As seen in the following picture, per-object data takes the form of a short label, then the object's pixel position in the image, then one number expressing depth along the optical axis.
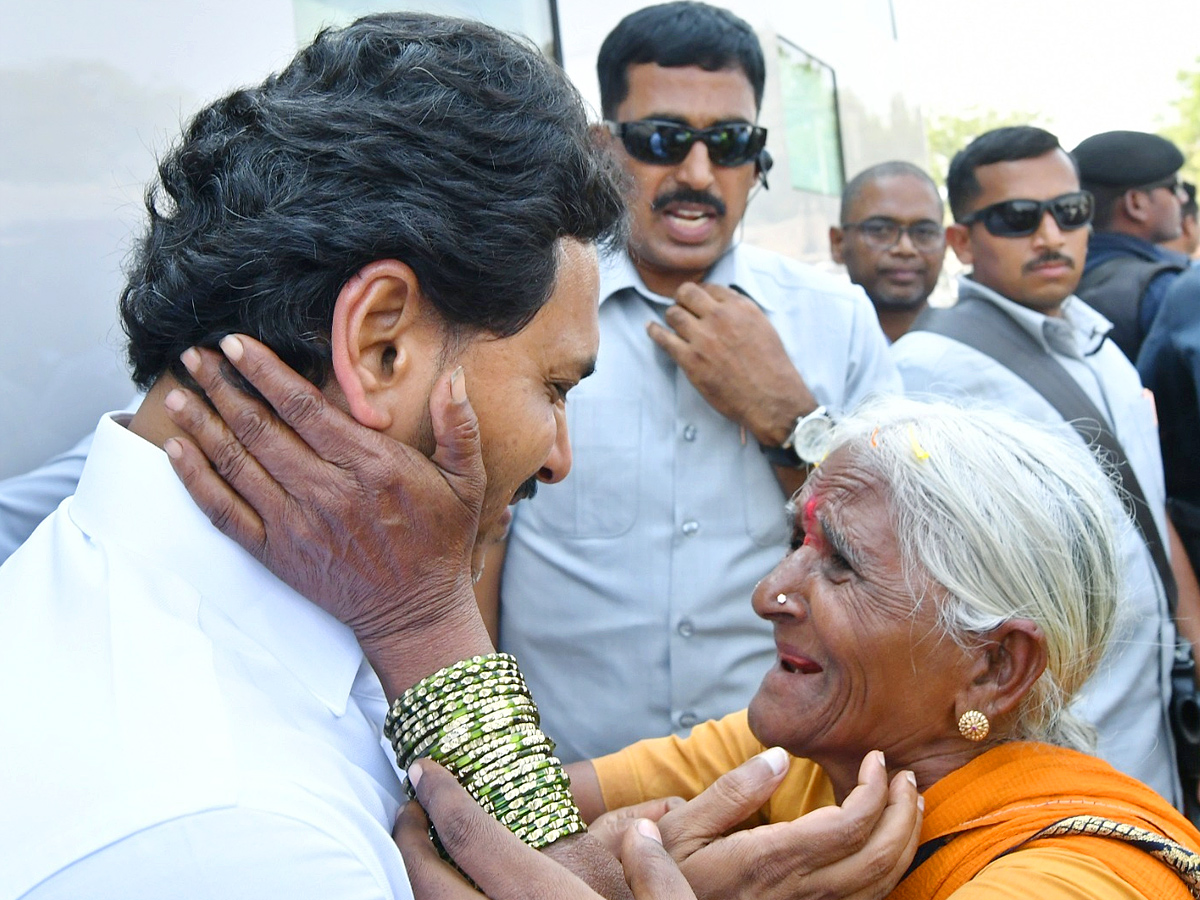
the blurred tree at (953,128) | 36.91
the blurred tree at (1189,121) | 31.70
